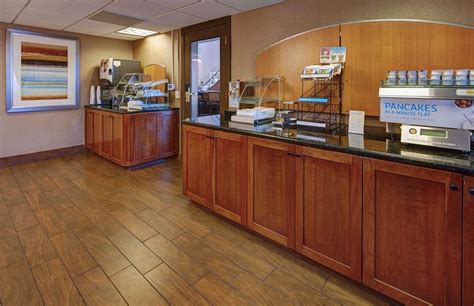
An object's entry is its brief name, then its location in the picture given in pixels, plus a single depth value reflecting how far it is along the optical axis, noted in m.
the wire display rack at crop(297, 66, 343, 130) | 2.51
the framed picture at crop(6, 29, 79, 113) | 4.52
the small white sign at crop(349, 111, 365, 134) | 2.18
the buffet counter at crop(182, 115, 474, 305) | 1.40
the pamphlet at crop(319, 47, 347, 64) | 2.46
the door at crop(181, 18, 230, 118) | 3.95
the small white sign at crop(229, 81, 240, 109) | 3.41
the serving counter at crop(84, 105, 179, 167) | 4.35
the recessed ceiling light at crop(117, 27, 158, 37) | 4.72
